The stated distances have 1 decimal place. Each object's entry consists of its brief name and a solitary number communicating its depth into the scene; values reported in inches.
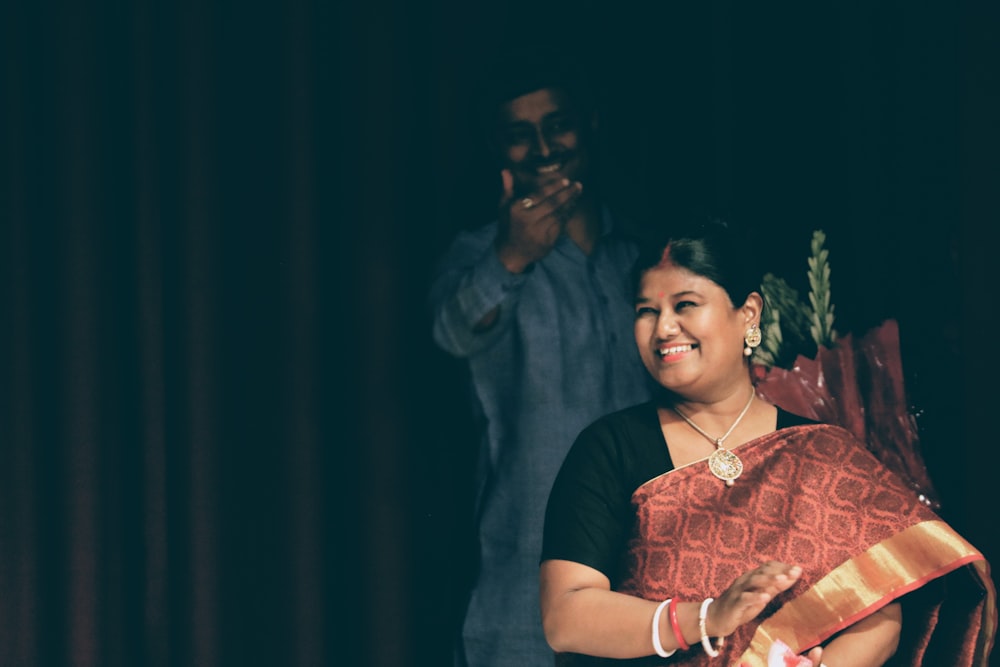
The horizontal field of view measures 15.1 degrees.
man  189.0
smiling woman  177.6
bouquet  185.7
